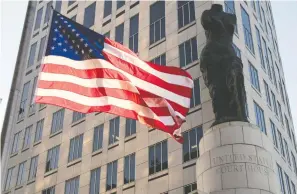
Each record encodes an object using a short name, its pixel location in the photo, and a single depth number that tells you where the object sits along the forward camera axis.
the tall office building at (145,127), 31.14
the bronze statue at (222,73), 21.34
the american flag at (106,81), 16.56
